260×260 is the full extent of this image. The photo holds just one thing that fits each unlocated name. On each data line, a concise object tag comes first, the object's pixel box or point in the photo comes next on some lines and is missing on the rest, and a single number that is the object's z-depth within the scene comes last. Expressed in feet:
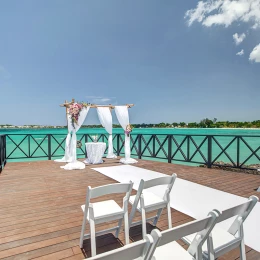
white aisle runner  7.80
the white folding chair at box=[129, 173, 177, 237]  6.37
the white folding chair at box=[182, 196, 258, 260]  4.15
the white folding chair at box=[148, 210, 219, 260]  3.03
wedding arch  21.17
